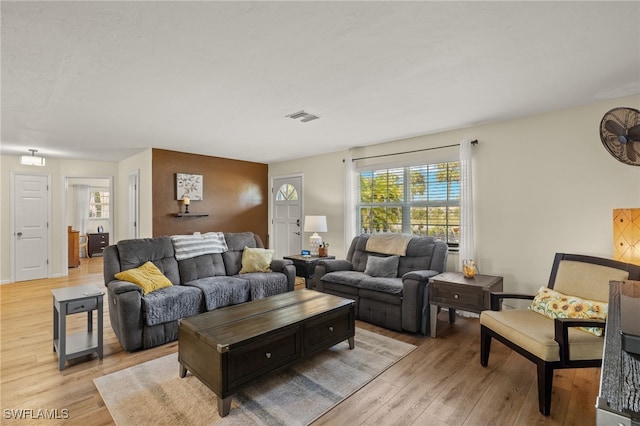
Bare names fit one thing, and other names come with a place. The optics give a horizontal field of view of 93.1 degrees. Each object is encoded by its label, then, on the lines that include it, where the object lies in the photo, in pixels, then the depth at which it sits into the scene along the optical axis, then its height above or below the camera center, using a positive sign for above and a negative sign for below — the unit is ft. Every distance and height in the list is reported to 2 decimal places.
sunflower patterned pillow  7.04 -2.38
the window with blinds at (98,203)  30.01 +1.20
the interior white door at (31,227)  18.93 -0.72
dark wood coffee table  6.55 -3.05
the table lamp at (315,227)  16.56 -0.72
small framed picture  17.40 +1.68
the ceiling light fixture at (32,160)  16.49 +3.04
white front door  20.16 -0.07
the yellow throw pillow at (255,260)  14.23 -2.18
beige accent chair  6.54 -2.77
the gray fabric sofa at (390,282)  10.70 -2.68
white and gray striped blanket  12.92 -1.35
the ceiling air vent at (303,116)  10.93 +3.63
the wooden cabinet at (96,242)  28.45 -2.56
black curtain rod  12.48 +2.98
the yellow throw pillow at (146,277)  10.46 -2.22
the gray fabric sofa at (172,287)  9.57 -2.74
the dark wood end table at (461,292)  9.65 -2.62
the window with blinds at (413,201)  13.60 +0.62
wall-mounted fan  7.36 +1.95
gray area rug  6.37 -4.27
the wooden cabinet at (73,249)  23.67 -2.65
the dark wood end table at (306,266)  15.35 -2.66
